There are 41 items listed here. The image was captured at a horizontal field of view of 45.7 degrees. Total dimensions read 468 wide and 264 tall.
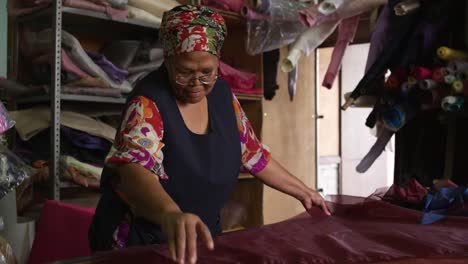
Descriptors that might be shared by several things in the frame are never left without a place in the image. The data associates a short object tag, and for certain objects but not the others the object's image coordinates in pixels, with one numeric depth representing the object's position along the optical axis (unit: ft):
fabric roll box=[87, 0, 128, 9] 7.45
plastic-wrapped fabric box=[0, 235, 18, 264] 4.21
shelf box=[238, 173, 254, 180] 9.34
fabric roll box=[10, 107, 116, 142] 7.03
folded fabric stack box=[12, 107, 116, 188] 7.00
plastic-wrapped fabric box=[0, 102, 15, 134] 5.04
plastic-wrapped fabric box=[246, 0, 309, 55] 8.97
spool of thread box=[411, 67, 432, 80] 6.14
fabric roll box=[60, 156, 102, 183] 6.93
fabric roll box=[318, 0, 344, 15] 7.93
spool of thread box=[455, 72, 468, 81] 5.85
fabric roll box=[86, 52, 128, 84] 7.66
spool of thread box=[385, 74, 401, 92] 6.51
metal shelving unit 6.88
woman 3.71
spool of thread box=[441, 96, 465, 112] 5.80
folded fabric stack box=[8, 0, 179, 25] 7.15
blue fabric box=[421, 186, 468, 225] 3.75
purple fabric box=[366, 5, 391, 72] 6.79
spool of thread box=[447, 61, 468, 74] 5.84
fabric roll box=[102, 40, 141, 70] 8.12
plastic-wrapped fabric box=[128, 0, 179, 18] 8.04
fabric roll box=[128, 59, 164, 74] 8.09
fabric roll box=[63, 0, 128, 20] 7.02
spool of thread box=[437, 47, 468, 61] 5.93
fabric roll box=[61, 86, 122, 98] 7.09
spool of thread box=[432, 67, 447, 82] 5.96
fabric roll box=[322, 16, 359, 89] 8.14
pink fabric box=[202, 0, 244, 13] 8.87
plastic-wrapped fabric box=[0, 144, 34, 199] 5.15
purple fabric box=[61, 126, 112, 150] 7.16
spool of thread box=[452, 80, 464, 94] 5.81
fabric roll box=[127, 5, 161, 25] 7.82
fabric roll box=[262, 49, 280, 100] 9.87
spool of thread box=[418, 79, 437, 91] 6.02
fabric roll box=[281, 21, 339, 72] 8.34
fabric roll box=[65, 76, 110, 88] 7.15
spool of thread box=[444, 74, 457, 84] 5.87
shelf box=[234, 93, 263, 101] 9.16
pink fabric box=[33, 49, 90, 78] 7.09
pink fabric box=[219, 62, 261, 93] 9.03
